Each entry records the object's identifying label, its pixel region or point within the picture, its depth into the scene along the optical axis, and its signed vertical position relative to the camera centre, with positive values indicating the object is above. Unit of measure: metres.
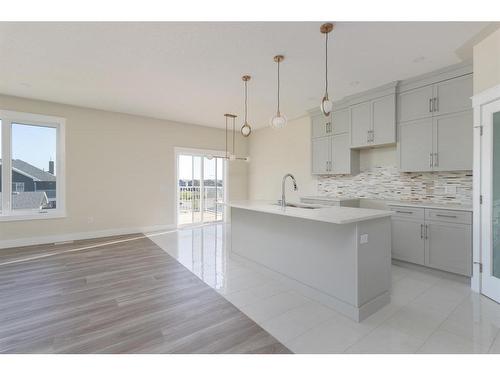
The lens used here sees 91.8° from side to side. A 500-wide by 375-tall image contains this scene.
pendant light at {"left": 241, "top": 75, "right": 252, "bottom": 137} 3.40 +0.82
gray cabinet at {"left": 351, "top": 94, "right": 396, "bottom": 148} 3.79 +1.05
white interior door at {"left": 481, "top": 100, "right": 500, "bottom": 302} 2.48 -0.14
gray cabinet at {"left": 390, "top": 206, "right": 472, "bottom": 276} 2.88 -0.69
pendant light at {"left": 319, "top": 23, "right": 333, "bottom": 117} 2.33 +0.84
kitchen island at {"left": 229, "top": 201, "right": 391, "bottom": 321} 2.14 -0.69
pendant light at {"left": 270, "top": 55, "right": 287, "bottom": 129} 2.90 +0.79
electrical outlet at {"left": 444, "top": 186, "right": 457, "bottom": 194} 3.42 -0.05
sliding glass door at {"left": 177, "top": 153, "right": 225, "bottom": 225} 6.45 -0.08
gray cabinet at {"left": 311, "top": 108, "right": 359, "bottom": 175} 4.52 +0.72
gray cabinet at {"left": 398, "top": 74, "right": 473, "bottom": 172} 3.11 +0.82
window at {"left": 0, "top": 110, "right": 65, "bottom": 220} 4.40 +0.36
